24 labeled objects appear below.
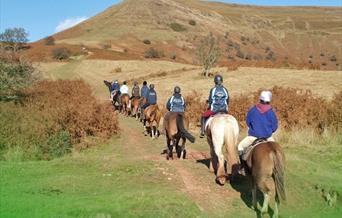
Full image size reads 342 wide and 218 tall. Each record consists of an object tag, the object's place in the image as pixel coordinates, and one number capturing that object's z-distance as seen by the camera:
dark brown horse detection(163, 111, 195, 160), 14.85
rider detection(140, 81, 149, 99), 26.03
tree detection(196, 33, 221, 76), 49.01
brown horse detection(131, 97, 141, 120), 27.33
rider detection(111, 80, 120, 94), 31.06
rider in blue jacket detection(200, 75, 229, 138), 13.05
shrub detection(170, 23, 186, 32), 115.59
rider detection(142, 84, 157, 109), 22.42
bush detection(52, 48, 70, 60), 77.06
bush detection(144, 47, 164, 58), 84.38
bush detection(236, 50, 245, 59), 103.94
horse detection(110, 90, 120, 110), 30.59
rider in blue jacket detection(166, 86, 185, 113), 16.30
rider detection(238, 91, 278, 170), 10.93
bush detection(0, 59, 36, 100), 29.39
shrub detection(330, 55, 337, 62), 102.38
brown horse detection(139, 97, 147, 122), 24.33
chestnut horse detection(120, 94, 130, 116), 28.44
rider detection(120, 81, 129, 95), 28.92
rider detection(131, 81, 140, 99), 27.42
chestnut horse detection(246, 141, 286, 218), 10.04
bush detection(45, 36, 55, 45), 95.31
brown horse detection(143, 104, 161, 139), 21.47
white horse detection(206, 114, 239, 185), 11.91
